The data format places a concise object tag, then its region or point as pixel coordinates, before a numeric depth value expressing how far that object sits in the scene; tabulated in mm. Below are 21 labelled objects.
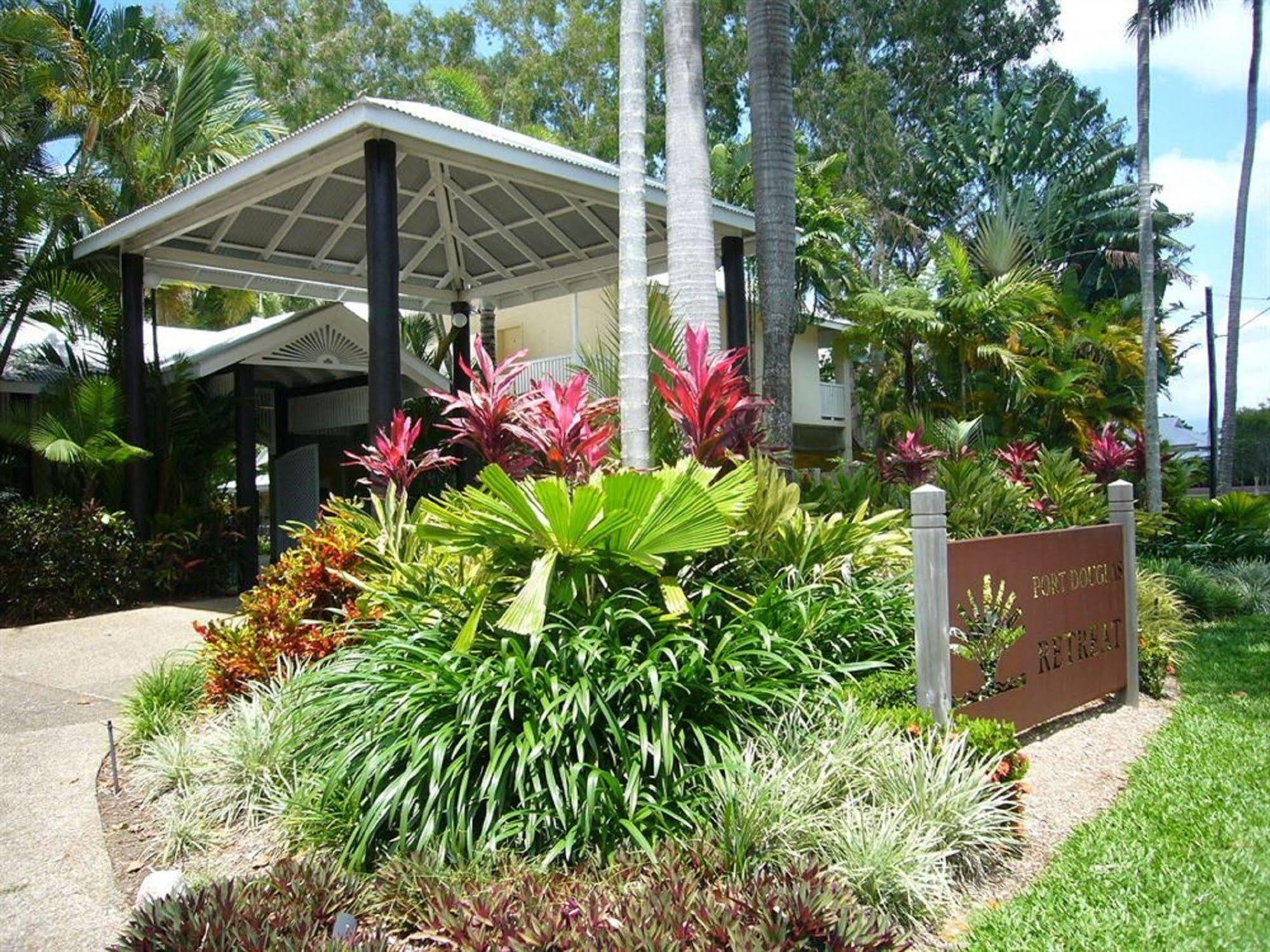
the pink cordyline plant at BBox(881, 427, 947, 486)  11852
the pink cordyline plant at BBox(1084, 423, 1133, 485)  16141
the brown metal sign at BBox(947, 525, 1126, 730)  5562
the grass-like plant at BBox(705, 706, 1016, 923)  4031
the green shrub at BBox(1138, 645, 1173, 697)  7914
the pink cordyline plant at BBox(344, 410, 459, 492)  8688
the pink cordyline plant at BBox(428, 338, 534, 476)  7074
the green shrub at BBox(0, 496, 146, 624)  12367
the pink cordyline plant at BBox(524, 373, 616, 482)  6352
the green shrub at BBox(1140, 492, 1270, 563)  15000
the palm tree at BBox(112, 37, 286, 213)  16969
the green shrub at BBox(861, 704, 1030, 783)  4828
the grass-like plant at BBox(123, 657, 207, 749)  6469
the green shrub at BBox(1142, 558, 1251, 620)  12023
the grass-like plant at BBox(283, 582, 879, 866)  4293
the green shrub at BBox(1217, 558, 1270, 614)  12570
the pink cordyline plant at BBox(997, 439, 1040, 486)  14500
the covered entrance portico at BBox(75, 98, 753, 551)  10156
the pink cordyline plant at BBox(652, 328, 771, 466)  6367
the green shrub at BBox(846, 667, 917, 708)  5203
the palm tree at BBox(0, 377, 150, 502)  12625
